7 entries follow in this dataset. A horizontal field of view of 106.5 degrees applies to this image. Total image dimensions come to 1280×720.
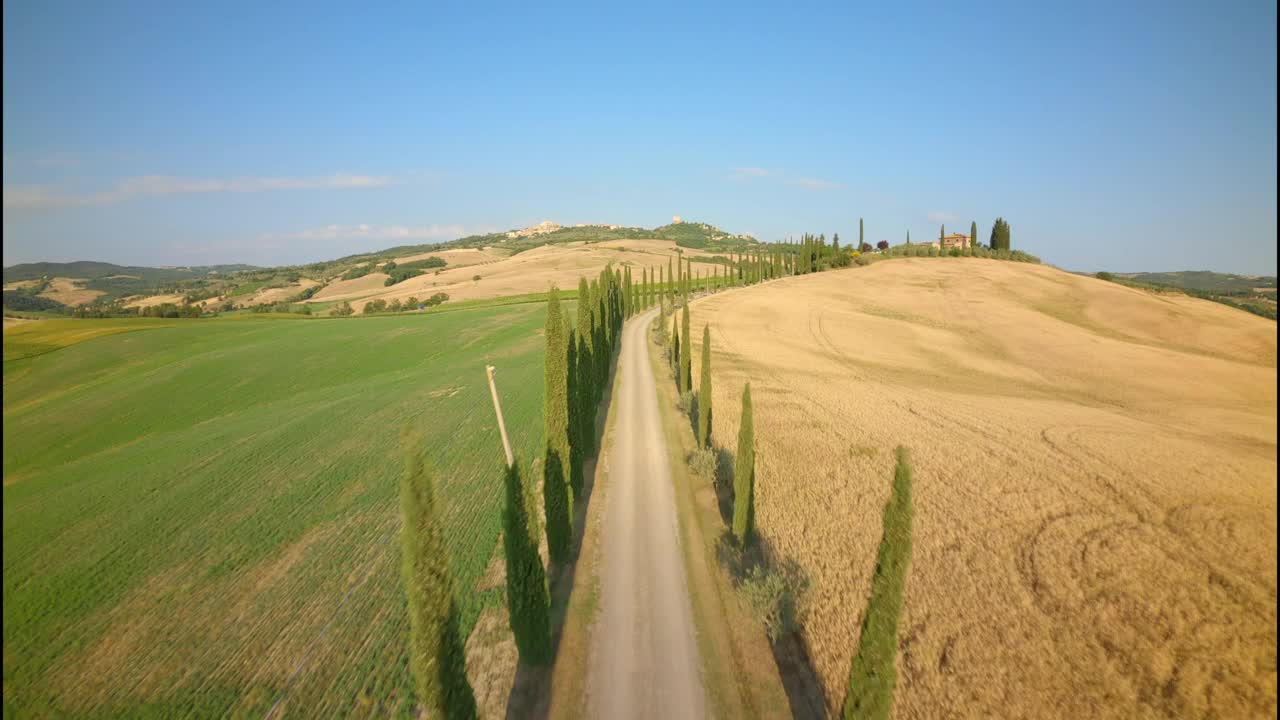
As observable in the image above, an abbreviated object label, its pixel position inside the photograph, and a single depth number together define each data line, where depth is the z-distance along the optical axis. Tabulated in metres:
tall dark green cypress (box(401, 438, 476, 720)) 8.74
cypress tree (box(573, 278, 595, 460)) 24.17
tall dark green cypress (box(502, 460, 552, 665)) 12.12
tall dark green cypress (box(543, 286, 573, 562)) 16.59
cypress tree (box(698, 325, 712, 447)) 24.25
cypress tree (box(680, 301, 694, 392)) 32.78
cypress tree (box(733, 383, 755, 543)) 16.95
